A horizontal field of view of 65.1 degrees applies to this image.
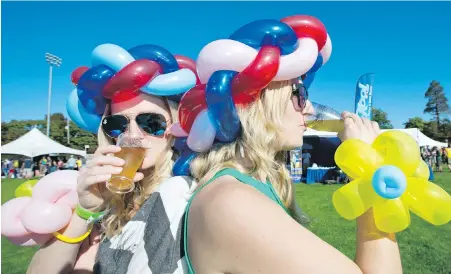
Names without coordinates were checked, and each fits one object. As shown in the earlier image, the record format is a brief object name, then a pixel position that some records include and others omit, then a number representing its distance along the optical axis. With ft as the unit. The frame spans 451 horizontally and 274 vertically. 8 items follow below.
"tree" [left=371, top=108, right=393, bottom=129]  228.35
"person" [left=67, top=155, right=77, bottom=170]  66.46
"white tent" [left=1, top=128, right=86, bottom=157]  79.51
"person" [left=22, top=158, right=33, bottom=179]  83.41
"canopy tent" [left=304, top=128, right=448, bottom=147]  76.84
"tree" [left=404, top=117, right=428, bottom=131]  235.40
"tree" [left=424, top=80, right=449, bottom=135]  227.40
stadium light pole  126.52
